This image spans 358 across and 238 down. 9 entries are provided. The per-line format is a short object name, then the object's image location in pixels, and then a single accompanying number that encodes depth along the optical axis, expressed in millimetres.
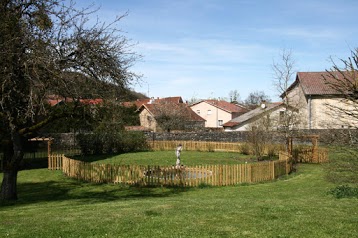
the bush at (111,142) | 34781
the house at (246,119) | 48872
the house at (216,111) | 80375
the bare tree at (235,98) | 125575
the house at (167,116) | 55841
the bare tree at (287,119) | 29516
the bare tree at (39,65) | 11403
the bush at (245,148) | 33747
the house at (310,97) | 45906
